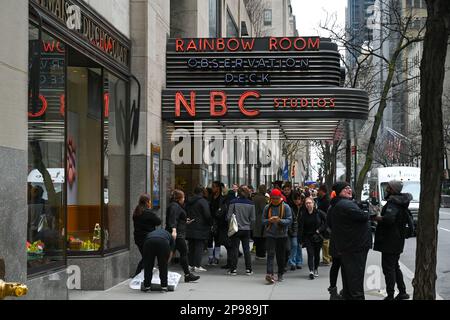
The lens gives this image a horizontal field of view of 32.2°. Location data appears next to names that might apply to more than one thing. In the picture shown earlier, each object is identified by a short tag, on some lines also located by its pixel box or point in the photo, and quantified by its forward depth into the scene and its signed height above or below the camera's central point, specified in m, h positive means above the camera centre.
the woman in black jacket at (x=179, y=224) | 14.16 -0.76
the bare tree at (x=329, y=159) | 38.49 +1.22
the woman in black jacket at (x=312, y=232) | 15.08 -0.99
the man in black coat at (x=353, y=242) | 10.51 -0.82
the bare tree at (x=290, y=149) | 52.08 +2.30
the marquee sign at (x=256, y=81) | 16.31 +2.17
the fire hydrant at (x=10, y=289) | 5.67 -0.77
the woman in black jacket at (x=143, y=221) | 13.03 -0.64
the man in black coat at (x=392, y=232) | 11.38 -0.75
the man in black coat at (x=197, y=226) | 15.78 -0.89
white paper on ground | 12.87 -1.65
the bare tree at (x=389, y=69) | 20.91 +3.03
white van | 31.58 +0.01
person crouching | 12.27 -1.11
